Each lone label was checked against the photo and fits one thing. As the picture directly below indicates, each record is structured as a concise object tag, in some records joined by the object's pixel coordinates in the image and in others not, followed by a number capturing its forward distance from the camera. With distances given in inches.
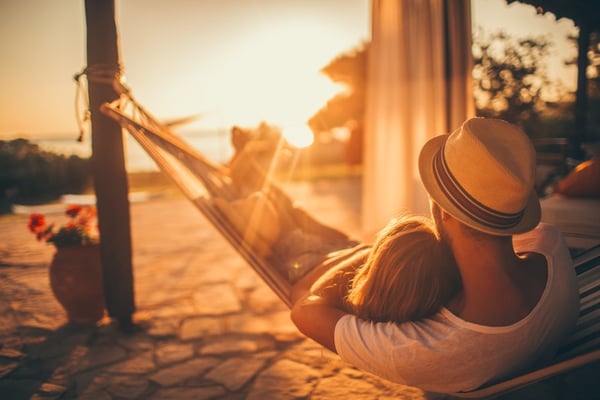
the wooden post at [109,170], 86.1
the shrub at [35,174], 263.1
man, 37.4
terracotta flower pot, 94.5
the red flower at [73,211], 100.2
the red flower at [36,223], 98.5
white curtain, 128.8
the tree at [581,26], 108.9
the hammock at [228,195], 69.3
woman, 41.9
